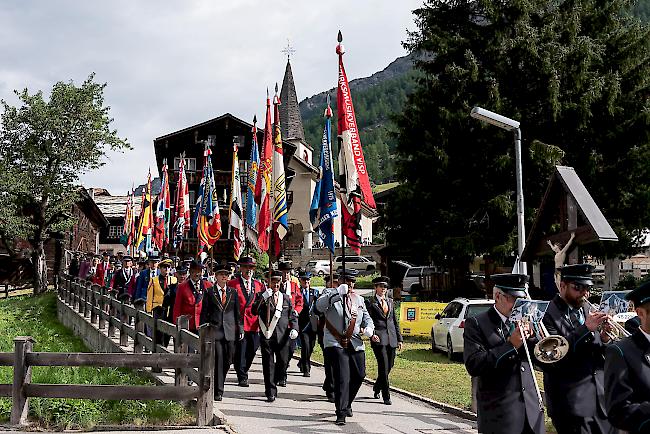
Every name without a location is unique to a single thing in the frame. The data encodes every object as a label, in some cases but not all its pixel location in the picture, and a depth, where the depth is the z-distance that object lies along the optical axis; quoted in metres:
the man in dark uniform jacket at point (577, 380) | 5.64
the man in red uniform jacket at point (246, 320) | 12.88
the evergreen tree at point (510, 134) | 29.56
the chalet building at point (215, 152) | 62.00
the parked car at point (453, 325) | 18.28
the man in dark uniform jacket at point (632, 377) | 3.89
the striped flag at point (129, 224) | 40.64
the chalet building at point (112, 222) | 75.16
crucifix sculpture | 8.44
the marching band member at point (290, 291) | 13.56
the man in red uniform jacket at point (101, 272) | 28.30
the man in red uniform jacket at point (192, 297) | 13.58
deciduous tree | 38.12
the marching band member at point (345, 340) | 10.14
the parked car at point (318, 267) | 53.69
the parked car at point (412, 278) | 43.06
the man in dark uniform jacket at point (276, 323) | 12.67
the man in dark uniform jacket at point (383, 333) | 11.95
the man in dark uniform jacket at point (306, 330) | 15.15
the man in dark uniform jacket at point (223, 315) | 12.08
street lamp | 15.34
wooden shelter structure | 8.19
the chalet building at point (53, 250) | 43.62
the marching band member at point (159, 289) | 17.20
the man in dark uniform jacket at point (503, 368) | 5.68
